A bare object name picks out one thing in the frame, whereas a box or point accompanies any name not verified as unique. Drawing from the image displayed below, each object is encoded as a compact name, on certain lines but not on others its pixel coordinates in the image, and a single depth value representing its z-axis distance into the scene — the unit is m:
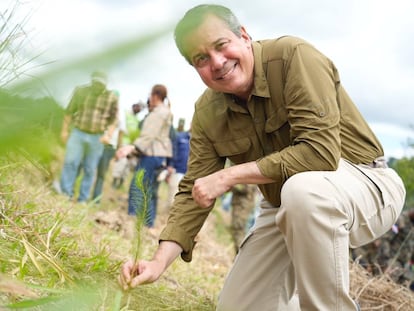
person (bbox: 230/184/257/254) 8.09
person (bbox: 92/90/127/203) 7.20
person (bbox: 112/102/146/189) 7.89
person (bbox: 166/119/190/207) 6.89
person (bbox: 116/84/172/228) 4.69
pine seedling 1.14
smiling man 1.98
